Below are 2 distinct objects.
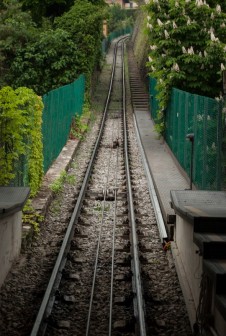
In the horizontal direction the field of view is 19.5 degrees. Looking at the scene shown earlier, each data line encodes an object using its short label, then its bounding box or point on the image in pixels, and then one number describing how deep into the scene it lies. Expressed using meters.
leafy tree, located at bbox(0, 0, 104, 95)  33.19
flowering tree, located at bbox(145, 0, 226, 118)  20.73
